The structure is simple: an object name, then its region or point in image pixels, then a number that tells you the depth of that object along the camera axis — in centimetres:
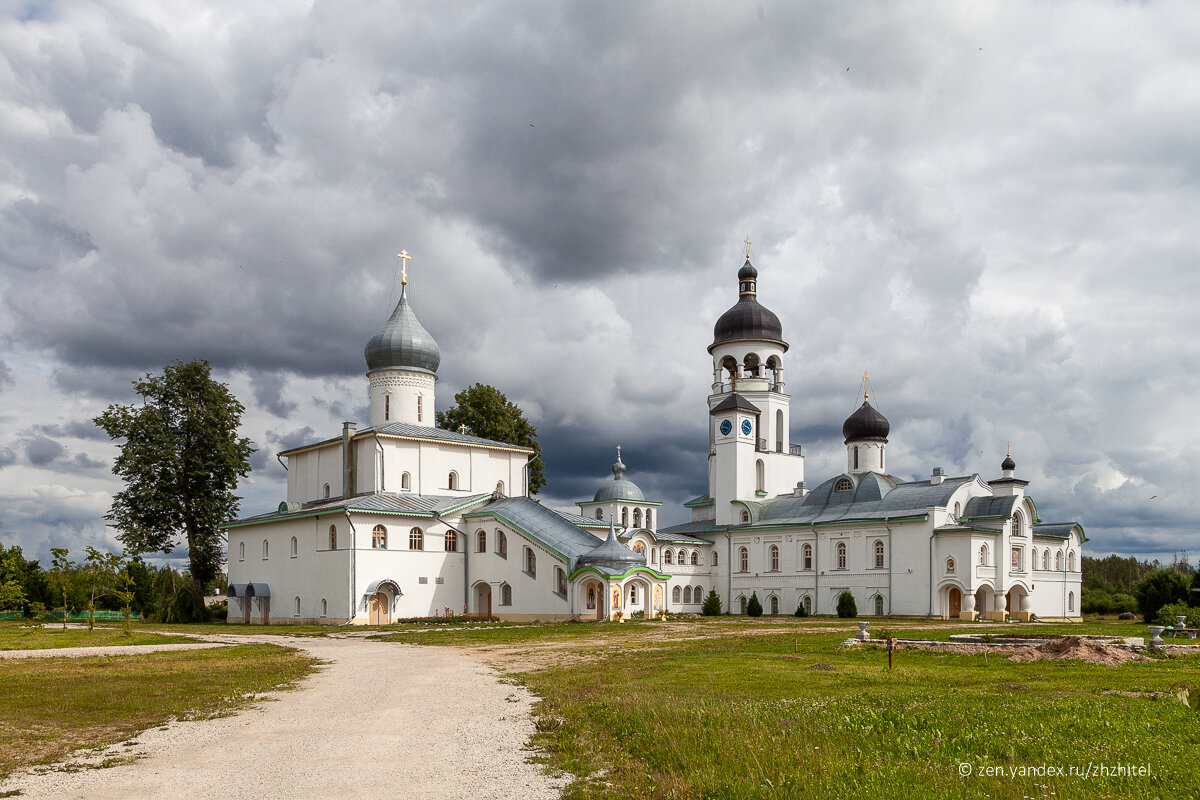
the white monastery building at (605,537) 4356
